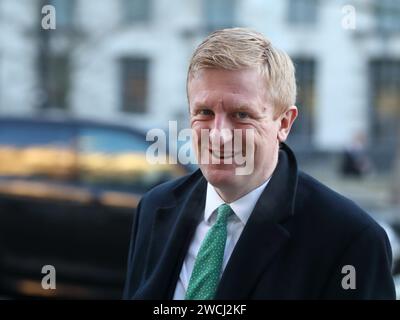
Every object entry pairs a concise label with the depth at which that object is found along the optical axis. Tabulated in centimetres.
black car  561
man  239
